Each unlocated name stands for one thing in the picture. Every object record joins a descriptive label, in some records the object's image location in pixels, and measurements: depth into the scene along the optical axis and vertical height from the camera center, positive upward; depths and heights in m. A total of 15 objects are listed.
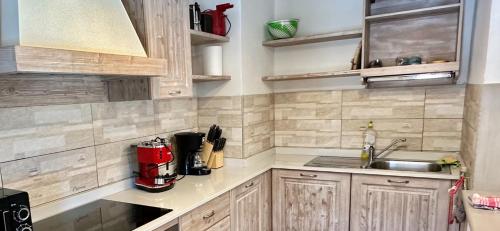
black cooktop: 1.37 -0.62
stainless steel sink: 2.29 -0.60
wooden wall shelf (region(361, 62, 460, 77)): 2.05 +0.14
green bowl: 2.52 +0.52
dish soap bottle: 2.52 -0.43
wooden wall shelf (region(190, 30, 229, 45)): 2.06 +0.38
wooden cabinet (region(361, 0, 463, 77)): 2.11 +0.43
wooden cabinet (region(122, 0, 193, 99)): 1.66 +0.31
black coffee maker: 2.15 -0.46
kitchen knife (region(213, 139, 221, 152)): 2.32 -0.42
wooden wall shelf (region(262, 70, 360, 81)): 2.36 +0.12
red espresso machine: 1.78 -0.45
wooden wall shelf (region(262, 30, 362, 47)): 2.37 +0.42
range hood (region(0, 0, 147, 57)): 1.05 +0.26
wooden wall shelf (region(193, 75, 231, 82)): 2.06 +0.09
